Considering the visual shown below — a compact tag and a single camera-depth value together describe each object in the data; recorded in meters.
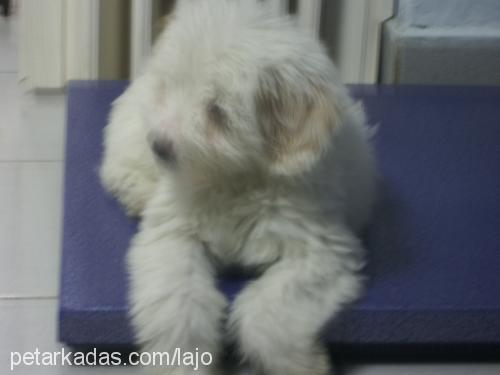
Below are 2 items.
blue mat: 1.18
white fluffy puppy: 1.07
